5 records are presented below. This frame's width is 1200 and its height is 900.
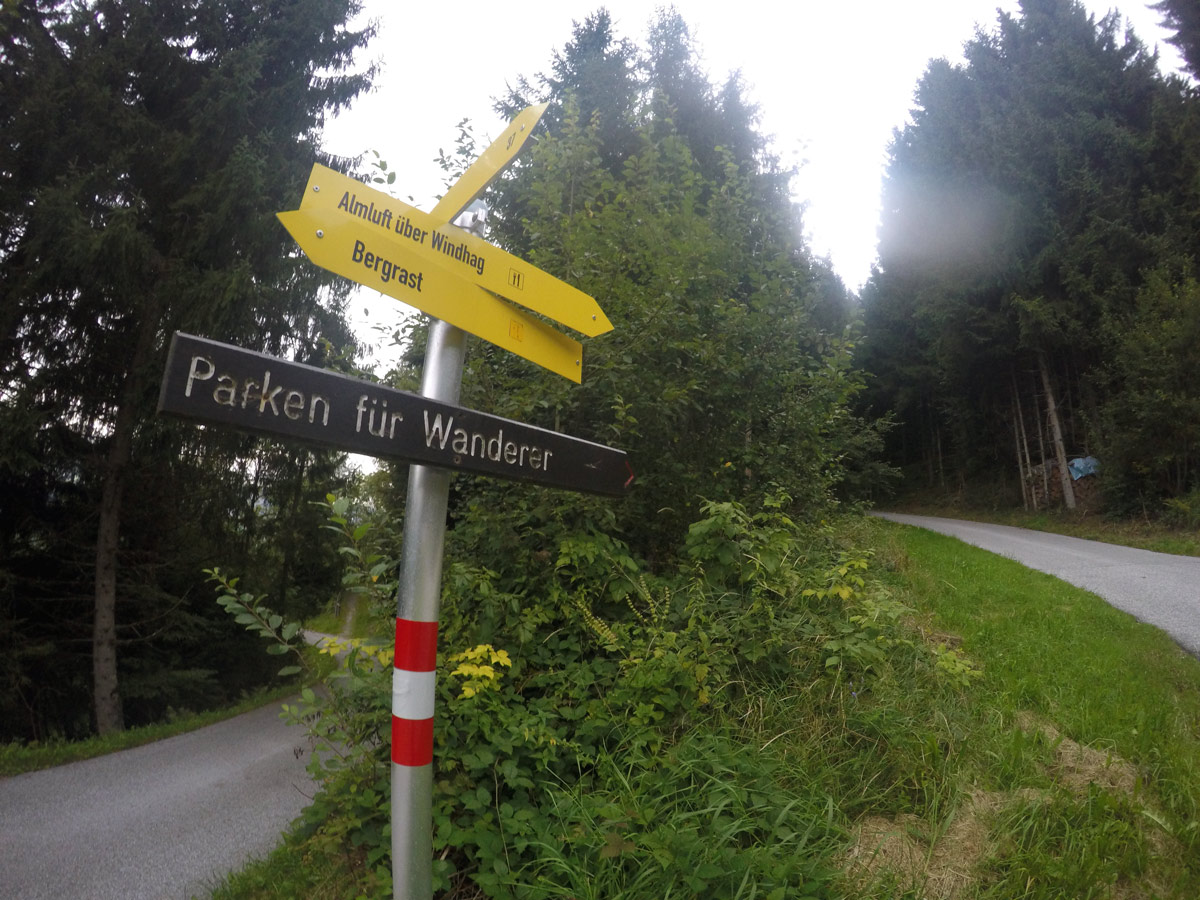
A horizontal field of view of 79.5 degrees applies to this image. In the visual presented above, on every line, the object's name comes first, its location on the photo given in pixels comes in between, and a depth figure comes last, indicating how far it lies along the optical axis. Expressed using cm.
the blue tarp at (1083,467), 1914
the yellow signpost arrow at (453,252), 184
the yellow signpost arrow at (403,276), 177
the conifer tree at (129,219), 843
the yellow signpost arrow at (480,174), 208
